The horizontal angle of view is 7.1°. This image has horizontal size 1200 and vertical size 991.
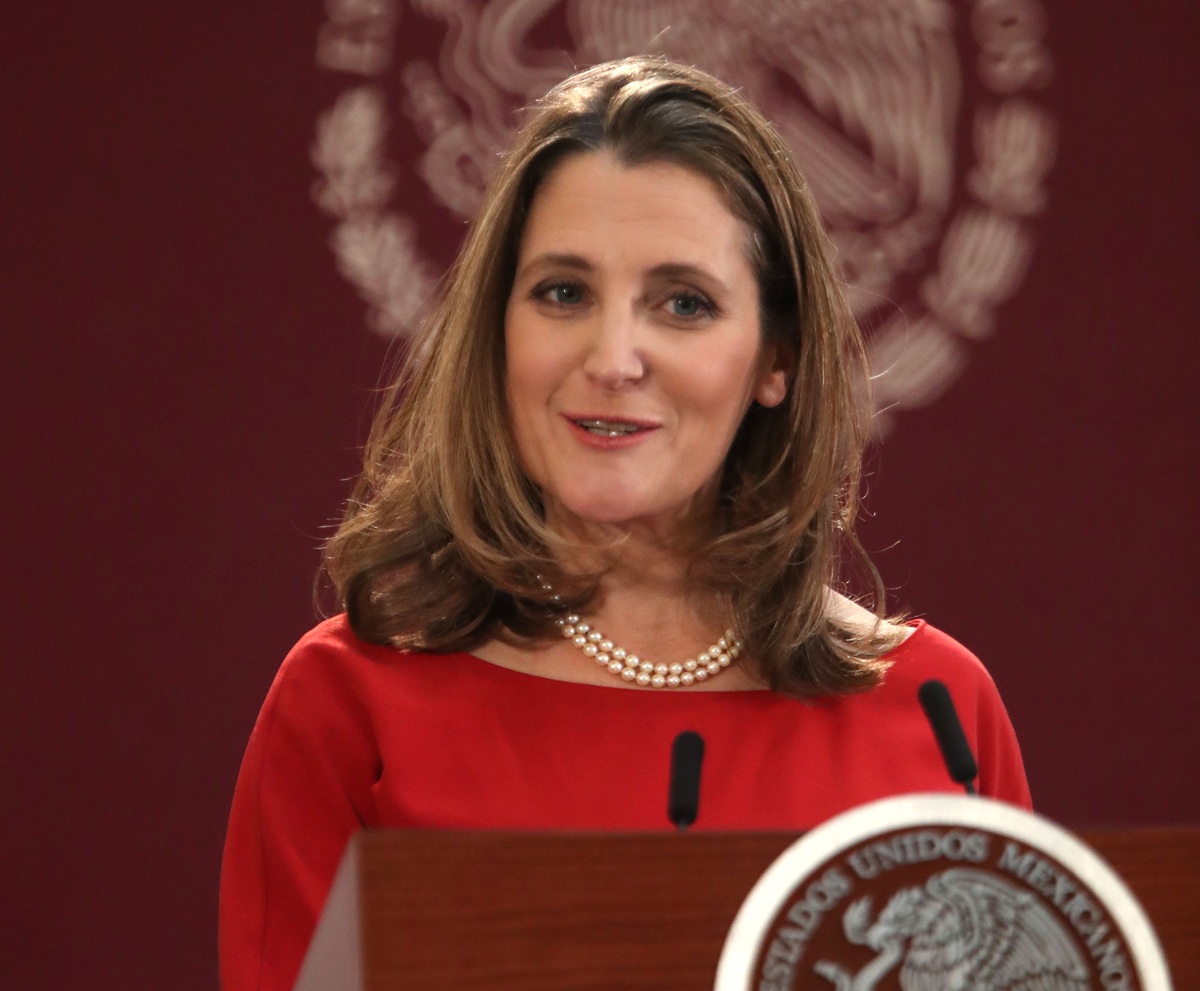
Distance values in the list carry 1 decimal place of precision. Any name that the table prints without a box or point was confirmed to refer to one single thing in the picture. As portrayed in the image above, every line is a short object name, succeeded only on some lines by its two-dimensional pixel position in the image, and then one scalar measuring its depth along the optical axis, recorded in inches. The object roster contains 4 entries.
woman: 181.5
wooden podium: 165.2
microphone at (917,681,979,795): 169.3
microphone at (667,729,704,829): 168.8
